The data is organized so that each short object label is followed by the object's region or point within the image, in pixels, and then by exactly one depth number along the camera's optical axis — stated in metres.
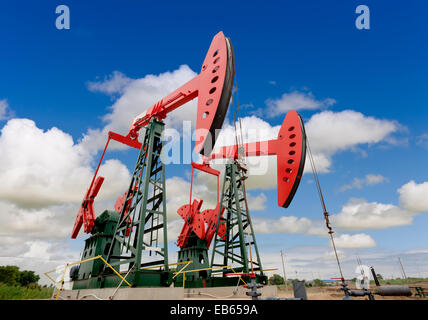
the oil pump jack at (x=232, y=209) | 10.04
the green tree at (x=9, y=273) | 25.25
